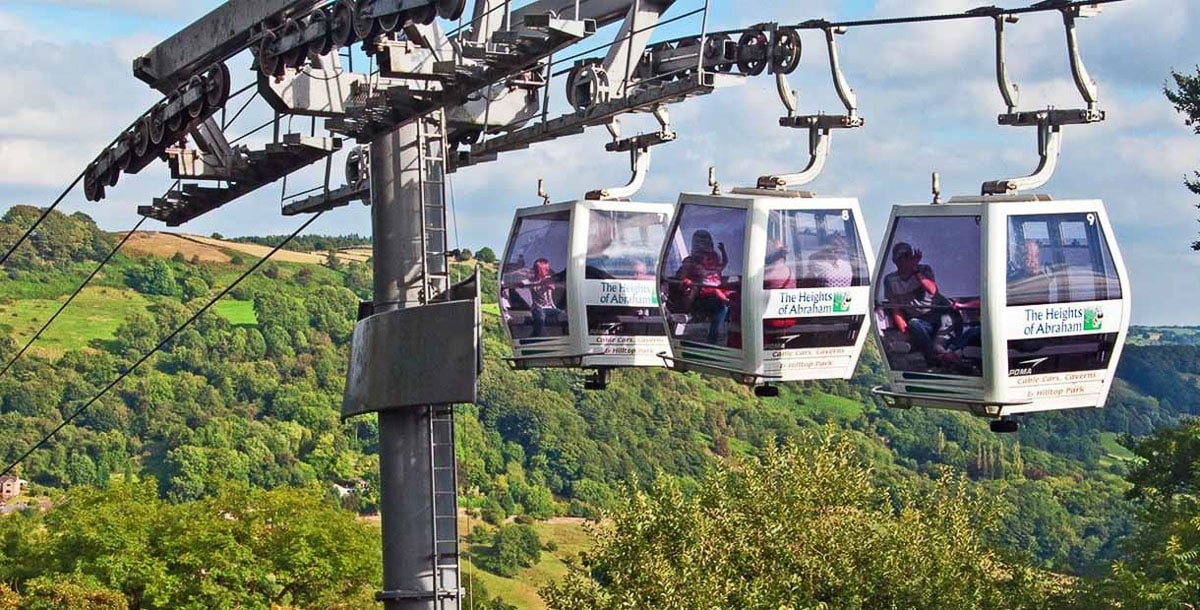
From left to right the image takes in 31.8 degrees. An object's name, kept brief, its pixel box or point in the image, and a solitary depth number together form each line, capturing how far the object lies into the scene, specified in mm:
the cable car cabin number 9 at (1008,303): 14648
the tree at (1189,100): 45531
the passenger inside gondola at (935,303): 14805
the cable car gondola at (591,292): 18969
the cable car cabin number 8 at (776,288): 16234
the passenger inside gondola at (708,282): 16672
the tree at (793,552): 33781
